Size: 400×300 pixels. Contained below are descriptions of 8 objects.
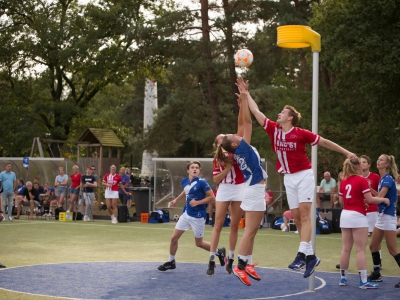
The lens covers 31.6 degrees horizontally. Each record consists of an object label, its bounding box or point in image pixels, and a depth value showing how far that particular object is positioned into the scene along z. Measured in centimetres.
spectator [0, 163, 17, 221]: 2558
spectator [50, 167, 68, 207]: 2858
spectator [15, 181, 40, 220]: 2800
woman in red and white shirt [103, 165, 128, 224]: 2645
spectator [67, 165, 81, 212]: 2788
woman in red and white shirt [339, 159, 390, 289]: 1142
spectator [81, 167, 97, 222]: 2738
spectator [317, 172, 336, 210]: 2486
